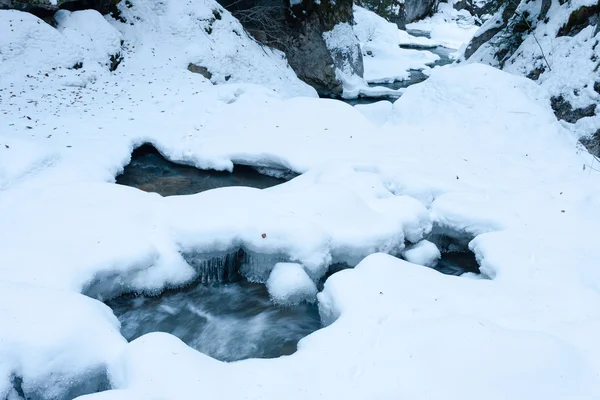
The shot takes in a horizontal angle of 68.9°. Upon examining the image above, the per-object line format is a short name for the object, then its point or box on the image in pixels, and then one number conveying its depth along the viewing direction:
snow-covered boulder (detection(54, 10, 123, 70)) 10.65
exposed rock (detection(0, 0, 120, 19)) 9.80
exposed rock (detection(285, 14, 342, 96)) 15.60
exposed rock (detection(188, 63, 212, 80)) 12.08
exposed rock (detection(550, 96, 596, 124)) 8.74
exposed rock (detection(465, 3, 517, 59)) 13.92
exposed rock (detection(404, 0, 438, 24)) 38.47
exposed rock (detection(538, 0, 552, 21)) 11.72
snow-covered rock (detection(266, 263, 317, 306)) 4.83
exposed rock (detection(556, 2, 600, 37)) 9.90
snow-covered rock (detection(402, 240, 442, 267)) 5.61
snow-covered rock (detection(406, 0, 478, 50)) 34.56
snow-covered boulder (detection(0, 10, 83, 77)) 9.23
